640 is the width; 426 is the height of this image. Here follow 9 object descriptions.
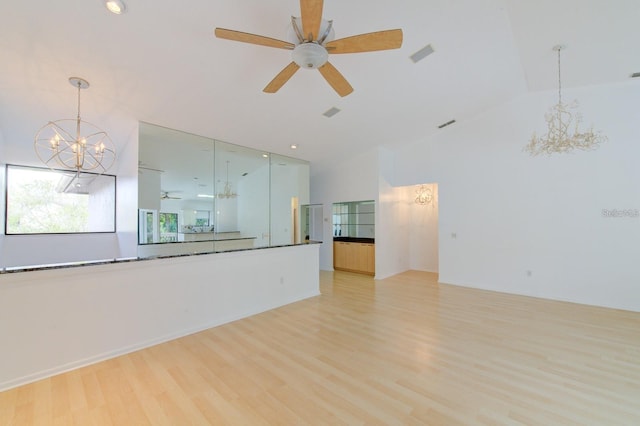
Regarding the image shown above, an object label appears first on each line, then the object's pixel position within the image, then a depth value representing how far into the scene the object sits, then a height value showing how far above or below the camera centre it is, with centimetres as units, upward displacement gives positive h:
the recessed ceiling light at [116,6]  204 +167
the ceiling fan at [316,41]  188 +134
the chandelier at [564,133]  349 +140
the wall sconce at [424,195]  740 +64
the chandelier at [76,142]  294 +126
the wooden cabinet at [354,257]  672 -104
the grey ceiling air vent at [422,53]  314 +199
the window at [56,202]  480 +35
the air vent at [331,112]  417 +170
